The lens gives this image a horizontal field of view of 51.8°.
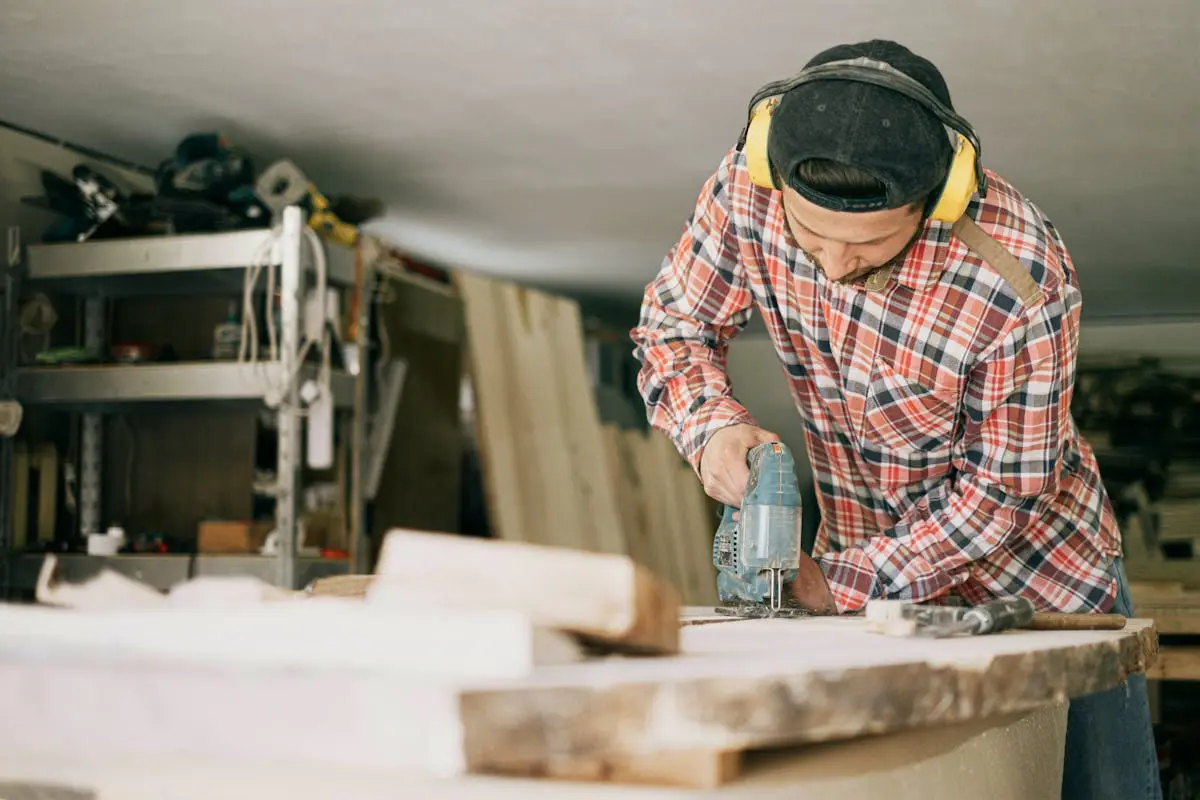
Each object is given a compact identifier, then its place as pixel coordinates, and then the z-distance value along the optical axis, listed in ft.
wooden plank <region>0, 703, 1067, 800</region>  2.61
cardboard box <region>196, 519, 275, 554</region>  13.25
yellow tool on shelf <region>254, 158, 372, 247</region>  13.61
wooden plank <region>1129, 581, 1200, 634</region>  15.37
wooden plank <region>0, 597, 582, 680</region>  2.57
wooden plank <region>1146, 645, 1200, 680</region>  14.47
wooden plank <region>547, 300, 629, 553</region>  21.43
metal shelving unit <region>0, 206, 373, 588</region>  12.55
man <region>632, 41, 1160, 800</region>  5.17
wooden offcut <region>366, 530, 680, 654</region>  2.89
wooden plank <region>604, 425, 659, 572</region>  24.43
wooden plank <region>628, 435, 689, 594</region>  25.50
